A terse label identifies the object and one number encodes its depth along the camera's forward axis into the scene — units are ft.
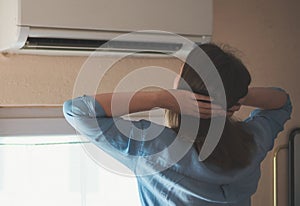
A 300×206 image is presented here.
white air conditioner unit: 8.53
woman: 7.58
